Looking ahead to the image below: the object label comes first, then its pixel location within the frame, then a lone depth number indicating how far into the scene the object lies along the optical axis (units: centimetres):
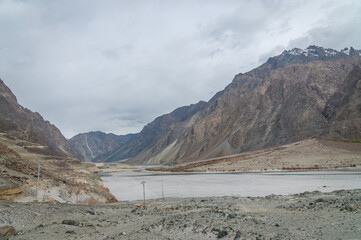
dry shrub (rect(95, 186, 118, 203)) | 2670
